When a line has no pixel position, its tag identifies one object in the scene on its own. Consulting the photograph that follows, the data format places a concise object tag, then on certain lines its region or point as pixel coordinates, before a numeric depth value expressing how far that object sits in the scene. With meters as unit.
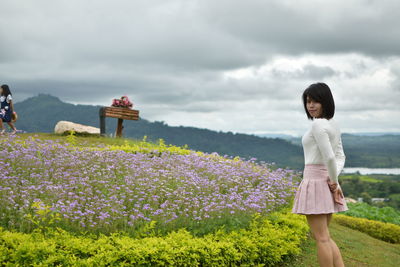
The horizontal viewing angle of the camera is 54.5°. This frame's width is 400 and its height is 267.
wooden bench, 20.70
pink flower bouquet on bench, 21.31
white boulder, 21.44
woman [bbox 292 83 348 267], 5.01
